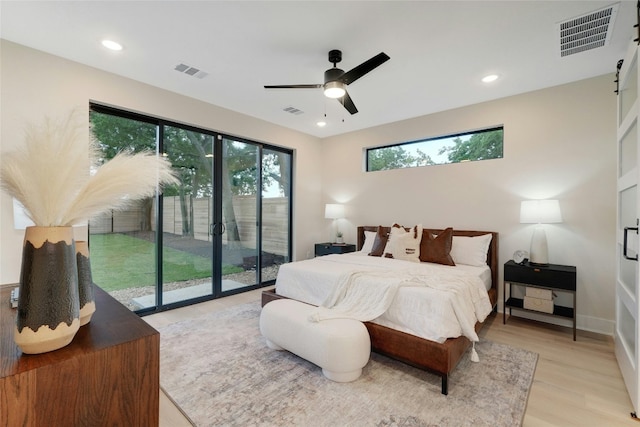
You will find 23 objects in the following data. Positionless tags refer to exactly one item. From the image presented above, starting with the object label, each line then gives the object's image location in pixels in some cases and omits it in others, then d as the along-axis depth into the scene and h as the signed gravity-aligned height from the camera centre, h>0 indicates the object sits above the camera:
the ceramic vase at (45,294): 0.81 -0.24
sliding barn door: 1.99 -0.13
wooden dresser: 0.73 -0.47
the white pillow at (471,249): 3.62 -0.47
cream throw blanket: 2.35 -0.74
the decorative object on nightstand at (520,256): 3.40 -0.51
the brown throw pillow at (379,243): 4.19 -0.45
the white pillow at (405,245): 3.80 -0.43
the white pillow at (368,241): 4.58 -0.46
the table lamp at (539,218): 3.18 -0.05
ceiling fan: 2.44 +1.25
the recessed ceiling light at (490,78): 3.21 +1.55
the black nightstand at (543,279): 2.99 -0.72
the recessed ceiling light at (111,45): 2.66 +1.59
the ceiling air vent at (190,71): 3.11 +1.60
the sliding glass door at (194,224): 3.49 -0.15
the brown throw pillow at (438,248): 3.58 -0.45
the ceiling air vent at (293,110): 4.29 +1.58
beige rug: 1.84 -1.31
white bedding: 2.20 -0.73
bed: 2.07 -1.05
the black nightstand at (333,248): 5.11 -0.64
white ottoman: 2.15 -1.02
